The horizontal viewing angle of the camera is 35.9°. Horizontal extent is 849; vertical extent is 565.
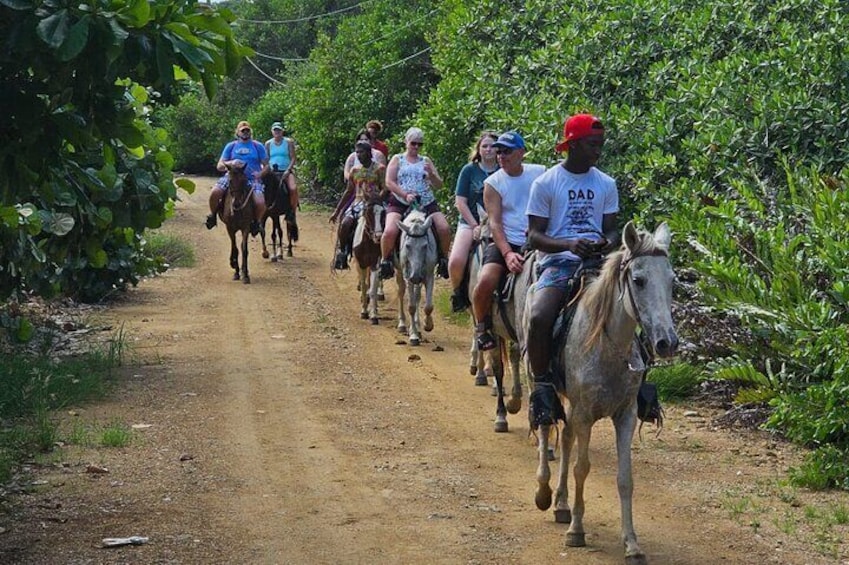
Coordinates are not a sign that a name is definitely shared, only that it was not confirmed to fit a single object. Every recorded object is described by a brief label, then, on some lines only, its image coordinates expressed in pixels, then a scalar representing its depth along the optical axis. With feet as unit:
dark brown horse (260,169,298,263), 76.64
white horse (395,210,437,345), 50.90
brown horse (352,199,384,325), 56.49
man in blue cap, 34.04
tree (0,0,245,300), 18.66
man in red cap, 26.48
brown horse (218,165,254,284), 69.51
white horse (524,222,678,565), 23.27
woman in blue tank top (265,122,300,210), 79.36
